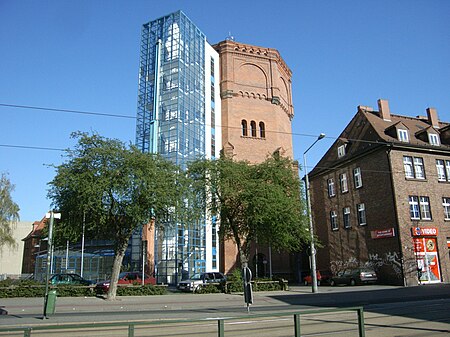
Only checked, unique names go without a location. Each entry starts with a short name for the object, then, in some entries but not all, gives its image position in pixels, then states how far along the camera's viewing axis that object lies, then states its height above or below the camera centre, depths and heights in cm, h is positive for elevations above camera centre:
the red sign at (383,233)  3080 +211
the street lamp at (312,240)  2514 +146
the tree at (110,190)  2150 +412
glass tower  4034 +1731
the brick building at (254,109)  4438 +1796
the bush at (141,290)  2412 -136
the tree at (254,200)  2645 +428
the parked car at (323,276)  3456 -114
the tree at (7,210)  4109 +605
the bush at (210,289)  2631 -149
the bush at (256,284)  2586 -126
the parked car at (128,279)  2569 -88
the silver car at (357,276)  3067 -109
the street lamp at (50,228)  1513 +152
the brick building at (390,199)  3047 +505
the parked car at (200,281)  2855 -109
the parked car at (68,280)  2695 -68
